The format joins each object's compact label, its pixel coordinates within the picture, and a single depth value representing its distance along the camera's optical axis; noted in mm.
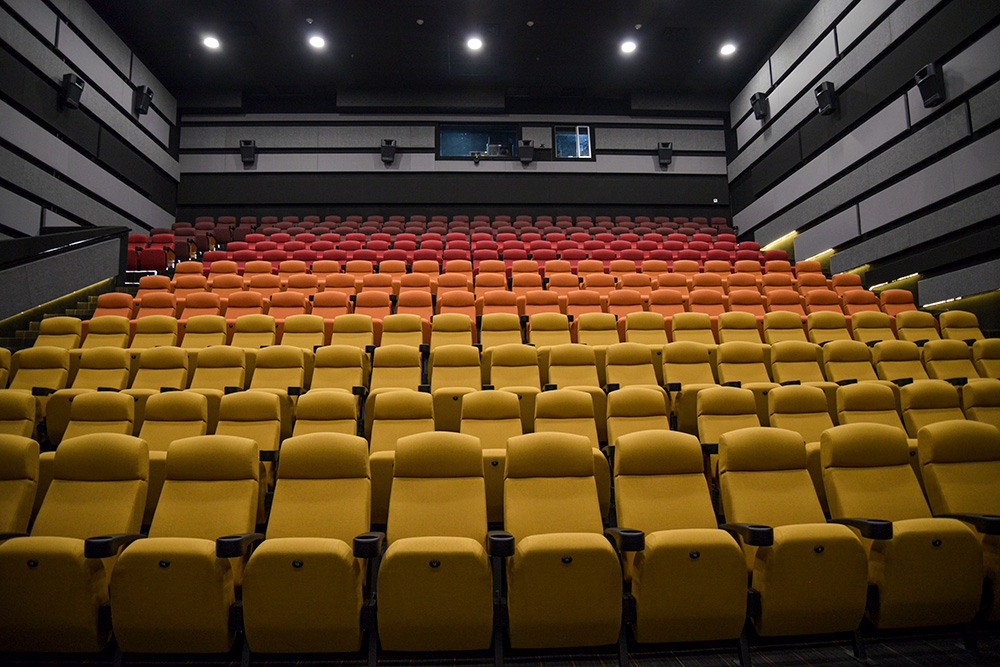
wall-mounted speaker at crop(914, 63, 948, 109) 4719
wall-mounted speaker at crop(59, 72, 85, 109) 5895
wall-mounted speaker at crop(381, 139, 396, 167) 8391
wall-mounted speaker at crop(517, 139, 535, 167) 8508
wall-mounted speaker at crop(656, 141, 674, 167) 8602
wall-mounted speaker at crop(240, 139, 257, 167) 8359
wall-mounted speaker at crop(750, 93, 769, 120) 7530
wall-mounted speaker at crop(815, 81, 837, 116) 6102
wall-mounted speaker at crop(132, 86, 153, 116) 7320
